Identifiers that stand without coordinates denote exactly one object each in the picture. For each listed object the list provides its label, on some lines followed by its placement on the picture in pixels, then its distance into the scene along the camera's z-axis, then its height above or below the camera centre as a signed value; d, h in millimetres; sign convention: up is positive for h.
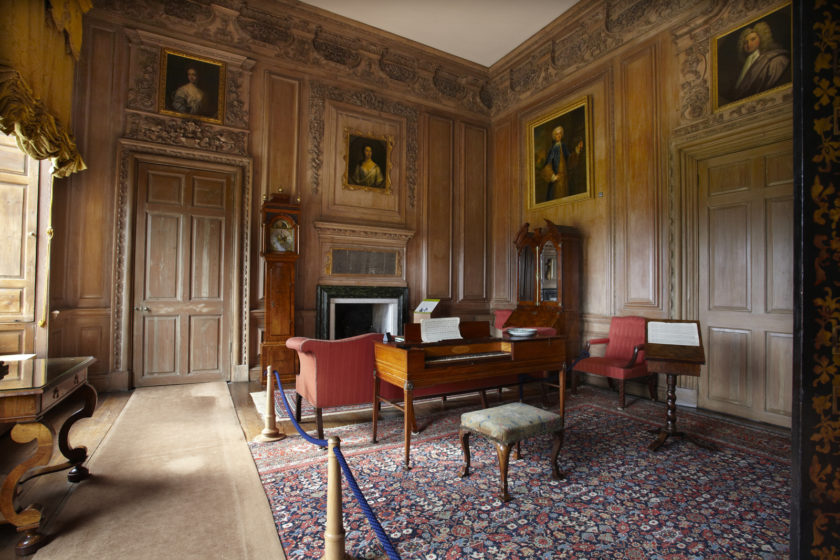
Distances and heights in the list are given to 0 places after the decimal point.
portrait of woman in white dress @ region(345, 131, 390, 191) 7125 +2220
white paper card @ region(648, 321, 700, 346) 3707 -424
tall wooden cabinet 5895 +47
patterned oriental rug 2117 -1373
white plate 3631 -410
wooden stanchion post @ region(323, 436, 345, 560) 1883 -1090
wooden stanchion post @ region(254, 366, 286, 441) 3658 -1288
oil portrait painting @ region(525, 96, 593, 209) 6398 +2258
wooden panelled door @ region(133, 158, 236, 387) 5648 +127
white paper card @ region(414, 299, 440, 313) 6677 -333
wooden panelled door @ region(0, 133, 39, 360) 4188 +364
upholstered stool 2557 -933
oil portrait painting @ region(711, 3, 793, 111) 4215 +2571
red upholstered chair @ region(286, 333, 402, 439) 3498 -768
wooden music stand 3463 -569
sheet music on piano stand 3343 -368
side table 2057 -757
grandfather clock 5980 +71
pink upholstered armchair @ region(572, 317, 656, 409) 4781 -898
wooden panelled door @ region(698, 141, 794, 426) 4238 +86
